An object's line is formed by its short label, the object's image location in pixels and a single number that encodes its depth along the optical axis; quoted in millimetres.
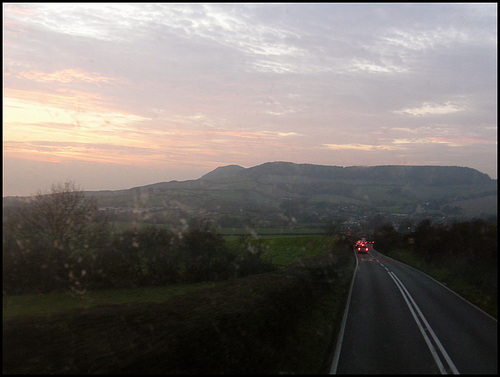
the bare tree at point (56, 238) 20547
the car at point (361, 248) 63594
